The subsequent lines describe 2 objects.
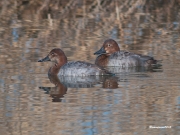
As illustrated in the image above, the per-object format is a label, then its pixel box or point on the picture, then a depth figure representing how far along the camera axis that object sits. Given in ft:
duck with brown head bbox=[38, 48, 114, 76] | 65.10
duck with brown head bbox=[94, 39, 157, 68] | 71.41
